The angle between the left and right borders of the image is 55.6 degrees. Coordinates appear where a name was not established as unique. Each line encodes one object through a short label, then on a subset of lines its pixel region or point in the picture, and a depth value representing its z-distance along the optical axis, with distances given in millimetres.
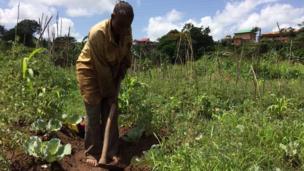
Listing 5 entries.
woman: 2574
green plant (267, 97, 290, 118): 3482
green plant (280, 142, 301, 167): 2399
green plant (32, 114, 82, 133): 2719
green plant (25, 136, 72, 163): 2417
